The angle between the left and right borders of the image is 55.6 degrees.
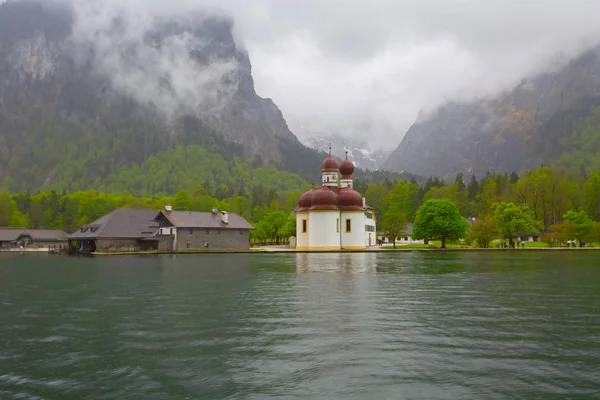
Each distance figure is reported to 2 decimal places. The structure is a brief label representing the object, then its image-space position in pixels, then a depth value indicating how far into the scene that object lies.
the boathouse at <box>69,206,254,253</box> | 97.38
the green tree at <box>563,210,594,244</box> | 101.12
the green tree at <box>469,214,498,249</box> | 101.88
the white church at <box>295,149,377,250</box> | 99.56
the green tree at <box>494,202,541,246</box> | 100.12
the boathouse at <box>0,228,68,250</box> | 138.75
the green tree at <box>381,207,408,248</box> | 111.76
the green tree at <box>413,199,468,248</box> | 99.84
